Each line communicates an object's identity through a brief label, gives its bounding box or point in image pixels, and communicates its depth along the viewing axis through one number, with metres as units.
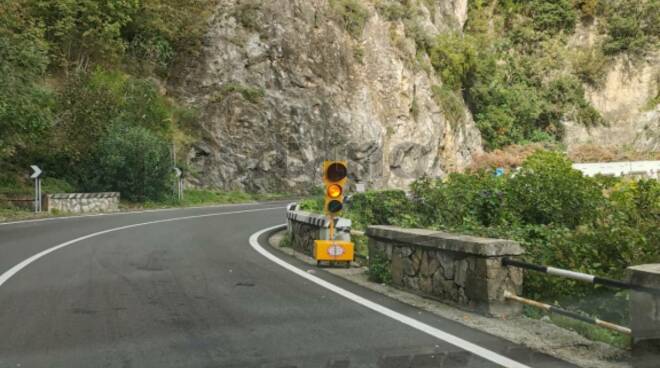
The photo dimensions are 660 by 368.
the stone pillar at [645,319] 5.25
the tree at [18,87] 23.12
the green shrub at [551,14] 64.94
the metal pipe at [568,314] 5.58
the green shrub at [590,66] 63.31
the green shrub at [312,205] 17.36
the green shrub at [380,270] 9.30
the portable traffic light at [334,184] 10.61
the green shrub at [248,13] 44.03
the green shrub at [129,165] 29.94
